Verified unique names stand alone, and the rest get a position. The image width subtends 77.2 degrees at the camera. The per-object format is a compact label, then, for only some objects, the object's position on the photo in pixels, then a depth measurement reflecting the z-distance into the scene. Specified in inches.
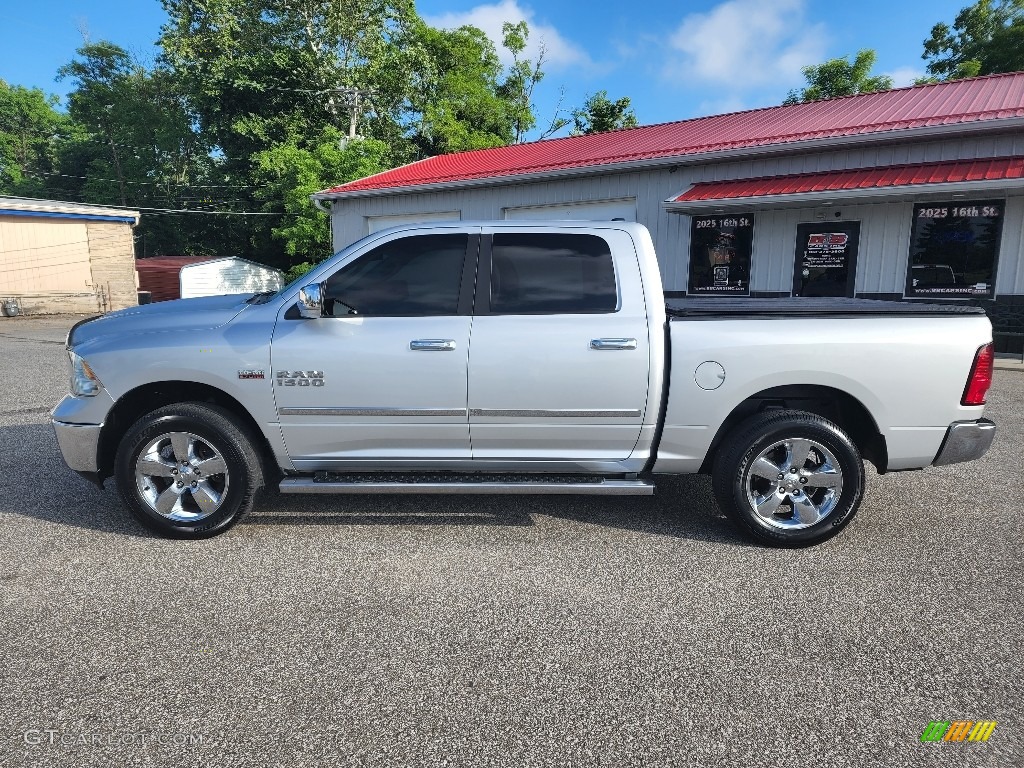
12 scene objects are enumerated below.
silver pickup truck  147.8
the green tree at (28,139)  2275.8
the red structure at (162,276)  1229.7
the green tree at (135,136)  1907.0
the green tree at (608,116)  1344.7
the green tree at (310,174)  1174.3
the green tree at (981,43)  1142.3
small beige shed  978.1
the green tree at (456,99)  1423.5
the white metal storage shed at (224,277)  1167.6
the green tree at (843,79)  1359.5
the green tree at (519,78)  1797.5
